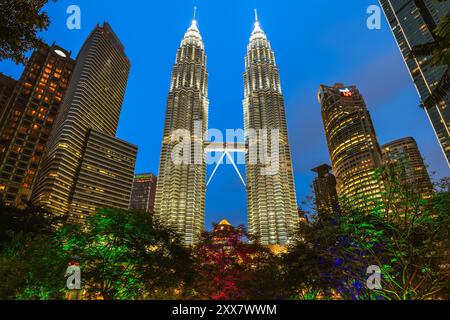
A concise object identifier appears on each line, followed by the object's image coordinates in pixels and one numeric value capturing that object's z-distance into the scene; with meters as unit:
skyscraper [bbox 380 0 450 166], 91.94
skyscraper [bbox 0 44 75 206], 116.50
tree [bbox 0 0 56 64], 9.55
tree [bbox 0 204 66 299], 20.15
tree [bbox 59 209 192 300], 21.34
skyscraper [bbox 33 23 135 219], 140.00
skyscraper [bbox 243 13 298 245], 141.00
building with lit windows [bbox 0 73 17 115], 143.35
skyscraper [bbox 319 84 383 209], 179.25
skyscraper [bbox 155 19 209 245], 142.50
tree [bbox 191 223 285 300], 28.11
